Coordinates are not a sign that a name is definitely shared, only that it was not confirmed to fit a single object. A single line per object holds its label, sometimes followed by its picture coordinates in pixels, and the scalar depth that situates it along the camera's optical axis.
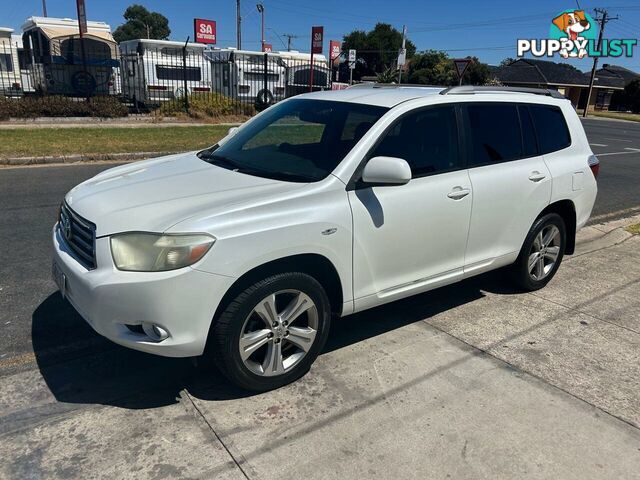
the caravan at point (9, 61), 21.97
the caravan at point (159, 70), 20.47
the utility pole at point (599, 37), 49.44
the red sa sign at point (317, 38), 21.42
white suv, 2.81
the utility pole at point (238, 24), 49.95
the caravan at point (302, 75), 23.80
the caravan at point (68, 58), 18.86
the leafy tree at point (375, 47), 85.75
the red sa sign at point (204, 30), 33.97
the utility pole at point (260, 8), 59.44
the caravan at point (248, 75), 22.52
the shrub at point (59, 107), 15.32
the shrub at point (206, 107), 18.70
